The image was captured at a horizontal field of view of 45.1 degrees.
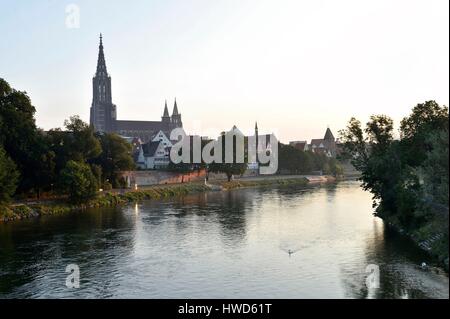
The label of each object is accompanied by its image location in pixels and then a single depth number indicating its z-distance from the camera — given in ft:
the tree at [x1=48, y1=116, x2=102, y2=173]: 235.81
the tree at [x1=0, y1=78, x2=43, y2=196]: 215.31
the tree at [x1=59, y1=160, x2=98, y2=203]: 219.82
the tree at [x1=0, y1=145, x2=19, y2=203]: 184.75
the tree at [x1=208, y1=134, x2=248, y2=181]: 382.22
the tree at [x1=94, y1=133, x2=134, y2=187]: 275.18
